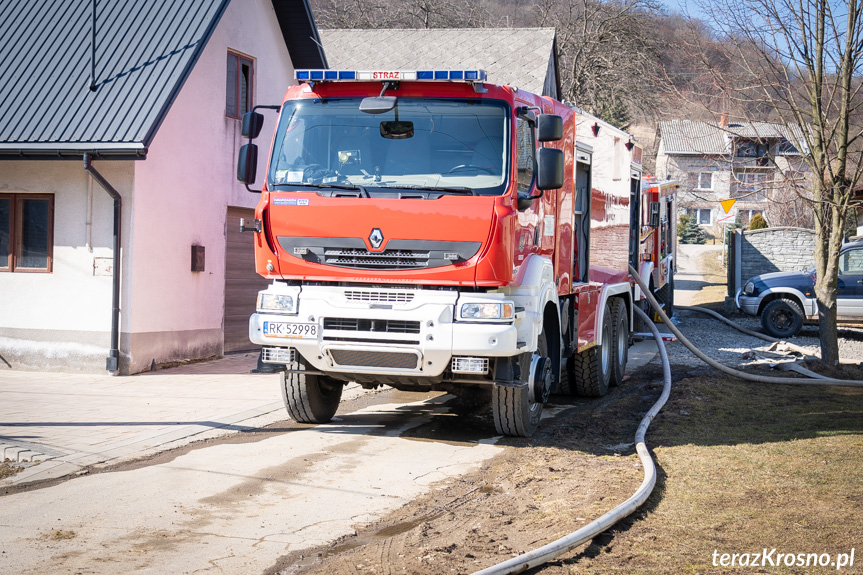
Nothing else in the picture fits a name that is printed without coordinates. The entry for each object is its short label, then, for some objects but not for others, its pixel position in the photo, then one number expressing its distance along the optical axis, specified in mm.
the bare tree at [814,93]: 12492
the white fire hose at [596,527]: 4727
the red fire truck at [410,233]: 7777
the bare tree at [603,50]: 35594
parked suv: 19078
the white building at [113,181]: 13016
